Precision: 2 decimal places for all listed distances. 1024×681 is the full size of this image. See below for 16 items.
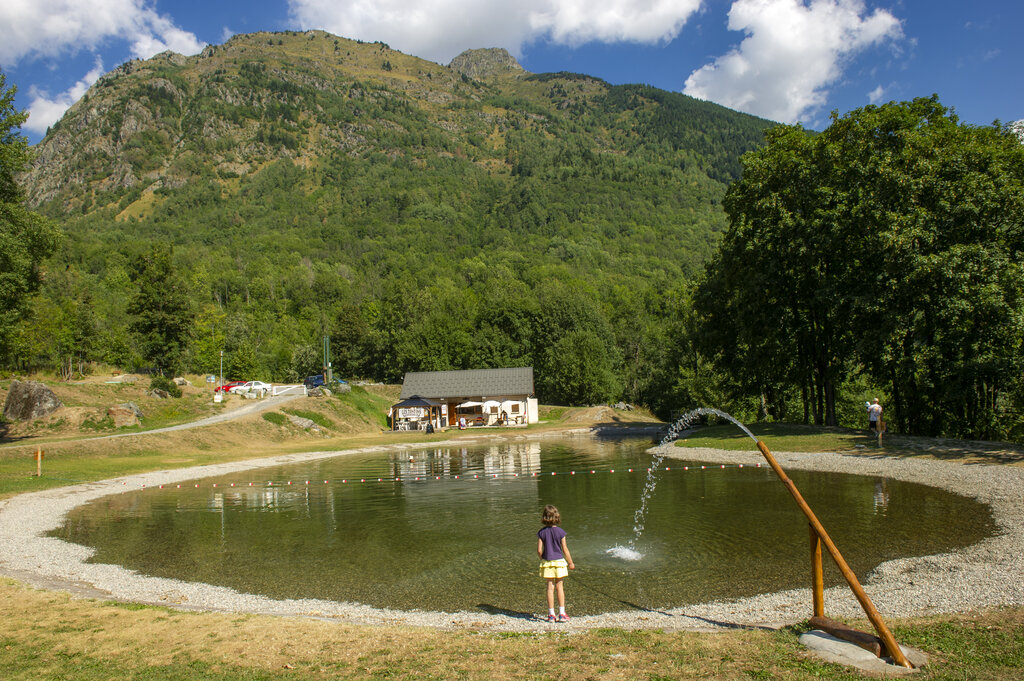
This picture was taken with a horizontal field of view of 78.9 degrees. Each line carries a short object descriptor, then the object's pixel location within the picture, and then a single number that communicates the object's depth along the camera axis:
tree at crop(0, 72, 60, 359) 32.22
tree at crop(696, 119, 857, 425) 34.00
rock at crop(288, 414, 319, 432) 52.81
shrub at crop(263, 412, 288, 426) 50.81
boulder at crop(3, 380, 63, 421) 41.03
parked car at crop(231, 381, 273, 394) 72.84
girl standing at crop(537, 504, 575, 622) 10.05
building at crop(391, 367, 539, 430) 65.31
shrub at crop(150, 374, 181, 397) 52.67
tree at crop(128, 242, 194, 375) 59.72
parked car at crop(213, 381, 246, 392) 75.19
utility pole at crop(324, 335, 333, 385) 77.31
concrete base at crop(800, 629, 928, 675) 6.88
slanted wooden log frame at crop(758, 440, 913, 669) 6.97
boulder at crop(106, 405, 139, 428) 44.72
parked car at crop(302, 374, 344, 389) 85.90
